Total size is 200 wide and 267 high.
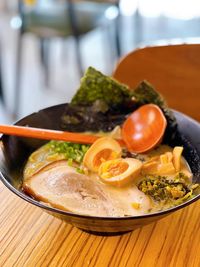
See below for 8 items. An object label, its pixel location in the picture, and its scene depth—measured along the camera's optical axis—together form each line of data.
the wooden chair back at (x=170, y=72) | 1.16
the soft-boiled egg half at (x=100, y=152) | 0.84
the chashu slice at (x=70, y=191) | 0.71
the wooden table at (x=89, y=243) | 0.70
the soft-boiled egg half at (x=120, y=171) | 0.77
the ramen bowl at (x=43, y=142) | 0.63
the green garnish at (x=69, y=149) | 0.87
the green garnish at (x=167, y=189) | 0.74
